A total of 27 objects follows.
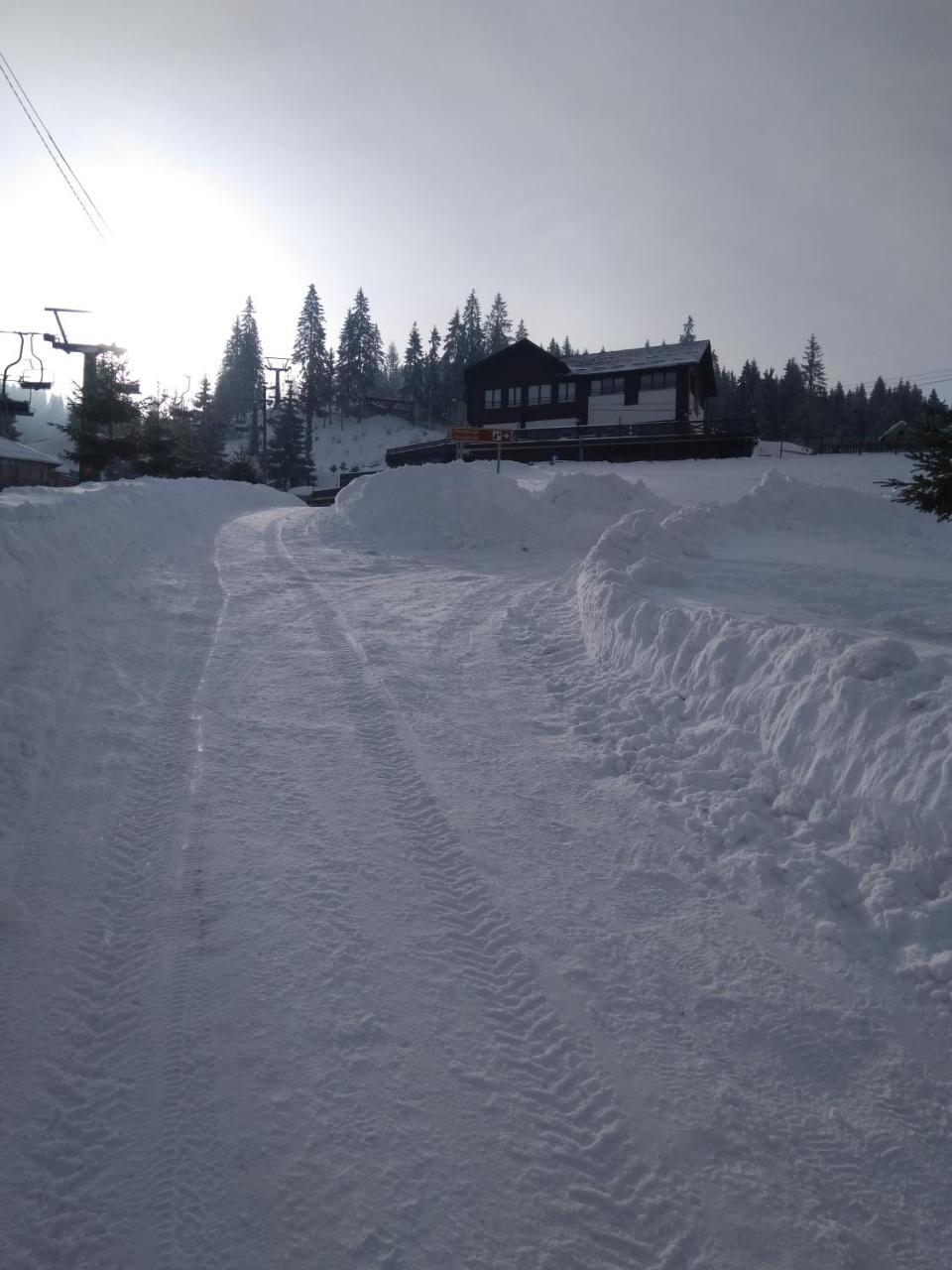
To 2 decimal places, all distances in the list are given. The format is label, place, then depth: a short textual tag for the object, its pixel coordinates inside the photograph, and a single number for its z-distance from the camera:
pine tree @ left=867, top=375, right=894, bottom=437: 93.64
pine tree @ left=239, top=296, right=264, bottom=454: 95.94
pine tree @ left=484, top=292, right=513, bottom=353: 100.88
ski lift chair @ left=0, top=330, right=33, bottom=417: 30.56
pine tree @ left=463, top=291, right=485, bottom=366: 92.62
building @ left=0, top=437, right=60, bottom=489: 39.94
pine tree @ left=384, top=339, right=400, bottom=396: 132.00
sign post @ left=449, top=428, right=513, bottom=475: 22.77
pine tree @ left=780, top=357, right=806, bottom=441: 80.75
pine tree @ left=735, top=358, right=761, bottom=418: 82.56
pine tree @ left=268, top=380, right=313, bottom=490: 61.59
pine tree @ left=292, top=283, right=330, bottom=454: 89.00
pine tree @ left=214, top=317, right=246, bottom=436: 96.06
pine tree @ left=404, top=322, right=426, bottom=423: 92.19
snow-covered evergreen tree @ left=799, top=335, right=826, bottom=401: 100.75
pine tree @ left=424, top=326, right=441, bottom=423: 92.56
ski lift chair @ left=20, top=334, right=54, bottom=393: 28.66
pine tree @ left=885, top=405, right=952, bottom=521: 7.07
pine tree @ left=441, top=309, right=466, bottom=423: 91.75
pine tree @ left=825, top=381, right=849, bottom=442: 89.31
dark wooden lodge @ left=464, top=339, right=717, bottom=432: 44.09
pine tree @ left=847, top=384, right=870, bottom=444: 89.09
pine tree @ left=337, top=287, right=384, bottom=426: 92.56
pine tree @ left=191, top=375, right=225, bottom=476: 61.96
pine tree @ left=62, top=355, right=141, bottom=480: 39.88
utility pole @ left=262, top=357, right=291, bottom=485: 50.78
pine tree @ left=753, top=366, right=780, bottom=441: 79.75
